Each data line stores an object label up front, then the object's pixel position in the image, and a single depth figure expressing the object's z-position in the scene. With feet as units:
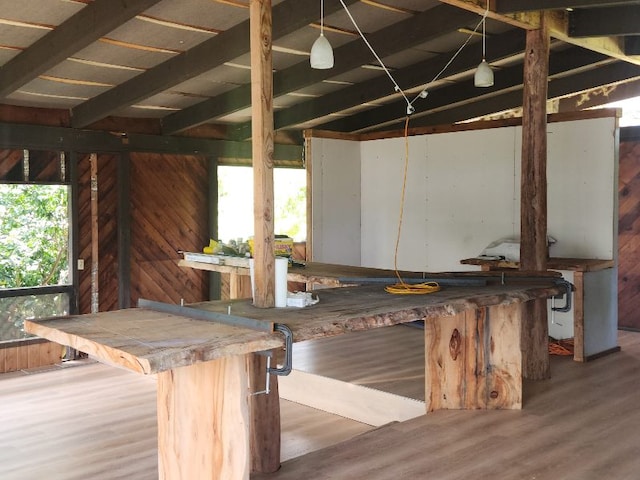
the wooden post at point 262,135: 11.16
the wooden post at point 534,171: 17.02
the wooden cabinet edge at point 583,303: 18.76
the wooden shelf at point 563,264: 18.81
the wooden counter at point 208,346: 8.46
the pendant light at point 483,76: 17.03
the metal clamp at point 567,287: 14.80
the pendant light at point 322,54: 13.88
